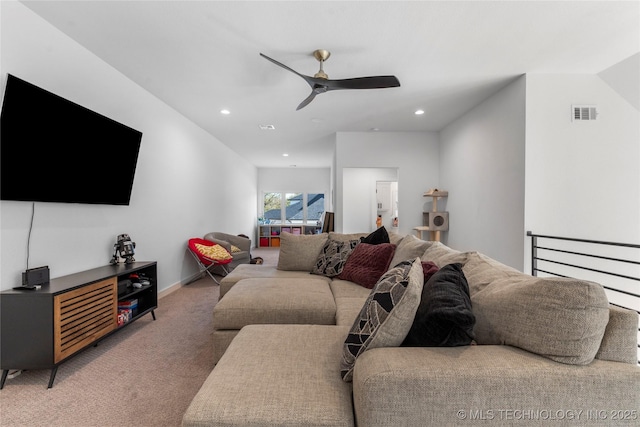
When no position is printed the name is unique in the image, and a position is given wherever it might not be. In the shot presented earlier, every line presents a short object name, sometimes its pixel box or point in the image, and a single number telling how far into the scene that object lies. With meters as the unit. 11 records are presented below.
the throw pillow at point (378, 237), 2.94
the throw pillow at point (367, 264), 2.61
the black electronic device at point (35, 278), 1.98
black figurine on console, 2.92
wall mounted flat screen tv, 1.93
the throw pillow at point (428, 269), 1.47
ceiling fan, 2.53
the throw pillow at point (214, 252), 4.44
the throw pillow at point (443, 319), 1.01
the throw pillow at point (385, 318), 1.05
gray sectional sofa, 0.88
